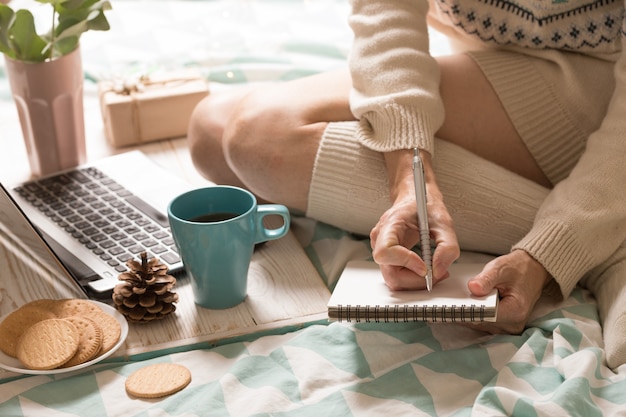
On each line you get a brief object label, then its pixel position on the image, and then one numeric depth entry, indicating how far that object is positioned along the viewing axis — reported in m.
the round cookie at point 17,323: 1.33
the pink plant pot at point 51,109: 1.66
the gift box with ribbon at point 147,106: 1.82
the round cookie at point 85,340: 1.32
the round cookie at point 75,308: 1.38
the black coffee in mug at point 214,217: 1.41
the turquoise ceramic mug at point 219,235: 1.36
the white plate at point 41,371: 1.31
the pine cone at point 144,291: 1.39
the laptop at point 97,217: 1.42
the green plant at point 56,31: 1.63
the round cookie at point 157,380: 1.30
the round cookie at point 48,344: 1.31
